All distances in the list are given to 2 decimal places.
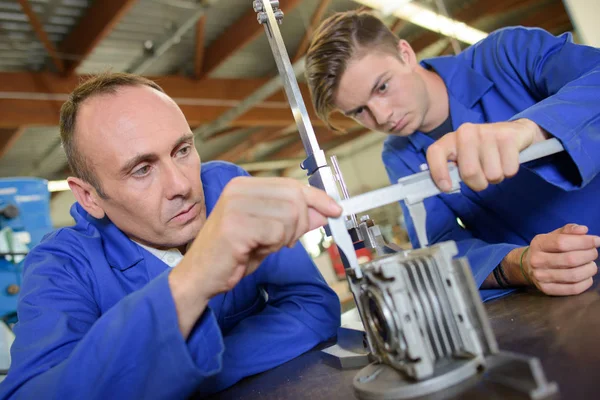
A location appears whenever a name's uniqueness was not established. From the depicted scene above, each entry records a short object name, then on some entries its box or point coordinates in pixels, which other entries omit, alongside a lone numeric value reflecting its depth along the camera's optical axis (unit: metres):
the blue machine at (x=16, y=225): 1.99
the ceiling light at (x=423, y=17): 3.02
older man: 0.74
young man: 0.85
